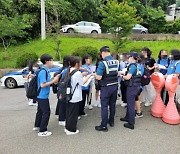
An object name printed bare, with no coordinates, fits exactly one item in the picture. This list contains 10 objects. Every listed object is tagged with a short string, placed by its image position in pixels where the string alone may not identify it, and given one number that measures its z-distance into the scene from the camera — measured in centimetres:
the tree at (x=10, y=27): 1150
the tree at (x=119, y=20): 1121
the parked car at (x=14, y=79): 813
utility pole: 1387
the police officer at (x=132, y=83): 348
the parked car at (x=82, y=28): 1599
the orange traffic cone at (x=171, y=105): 381
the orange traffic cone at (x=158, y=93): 403
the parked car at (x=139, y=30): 1648
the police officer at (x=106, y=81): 336
